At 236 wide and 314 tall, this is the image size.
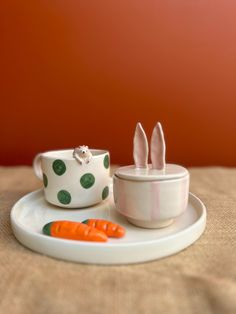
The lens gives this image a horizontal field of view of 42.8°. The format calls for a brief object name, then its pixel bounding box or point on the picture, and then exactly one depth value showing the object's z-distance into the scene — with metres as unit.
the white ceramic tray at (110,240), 0.41
